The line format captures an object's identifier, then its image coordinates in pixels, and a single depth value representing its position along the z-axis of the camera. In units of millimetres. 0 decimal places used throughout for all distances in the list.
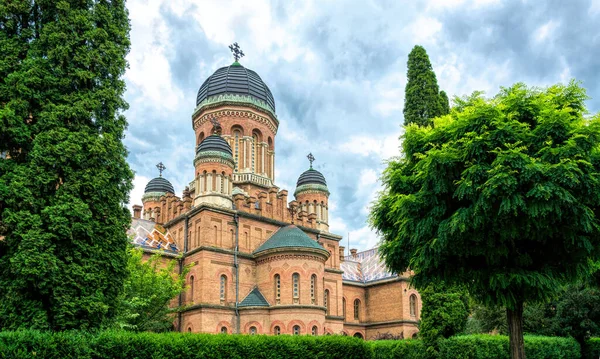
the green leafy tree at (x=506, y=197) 15383
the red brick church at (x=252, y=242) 33500
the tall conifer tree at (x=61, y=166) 15484
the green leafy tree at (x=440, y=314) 27406
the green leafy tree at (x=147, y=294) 25859
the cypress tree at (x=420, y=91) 29344
